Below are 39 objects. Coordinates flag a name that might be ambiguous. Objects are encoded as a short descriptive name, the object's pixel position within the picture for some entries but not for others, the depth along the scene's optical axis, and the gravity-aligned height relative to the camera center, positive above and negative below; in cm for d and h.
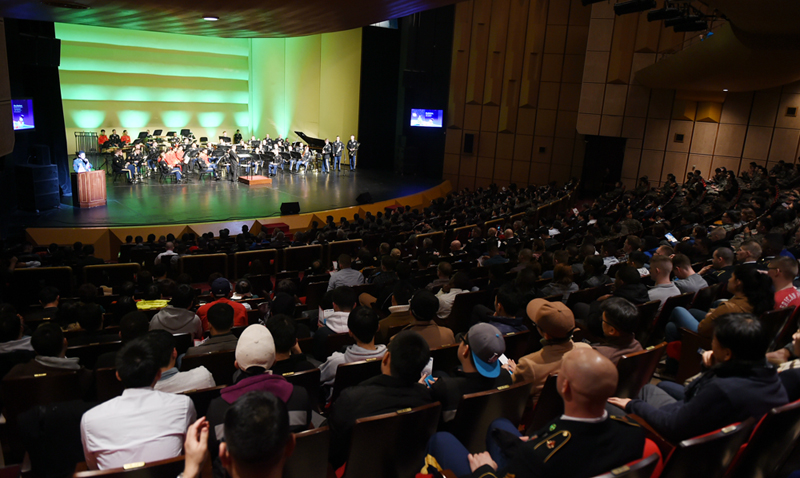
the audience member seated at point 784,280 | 405 -96
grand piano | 1836 -63
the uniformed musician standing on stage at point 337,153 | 1825 -92
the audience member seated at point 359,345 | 315 -127
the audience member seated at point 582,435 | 183 -100
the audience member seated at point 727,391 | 219 -97
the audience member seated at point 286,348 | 300 -125
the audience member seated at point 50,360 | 304 -142
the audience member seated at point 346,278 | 571 -158
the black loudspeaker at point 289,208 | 1206 -187
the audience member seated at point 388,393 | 239 -118
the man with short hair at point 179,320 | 418 -156
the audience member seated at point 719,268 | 467 -106
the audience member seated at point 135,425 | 212 -122
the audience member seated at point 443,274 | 552 -144
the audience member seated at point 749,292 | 356 -93
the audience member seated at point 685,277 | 456 -110
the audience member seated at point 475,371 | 263 -118
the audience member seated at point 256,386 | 231 -116
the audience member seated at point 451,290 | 486 -146
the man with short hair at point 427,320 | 364 -128
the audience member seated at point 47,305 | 474 -177
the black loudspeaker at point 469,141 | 1898 -27
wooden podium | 1176 -168
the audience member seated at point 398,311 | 402 -140
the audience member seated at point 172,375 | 255 -136
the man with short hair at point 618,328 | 300 -103
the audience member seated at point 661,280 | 443 -112
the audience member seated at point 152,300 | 499 -172
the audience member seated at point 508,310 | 382 -127
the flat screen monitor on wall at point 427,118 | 1947 +47
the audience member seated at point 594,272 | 502 -125
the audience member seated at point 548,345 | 288 -111
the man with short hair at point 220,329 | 354 -142
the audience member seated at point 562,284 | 481 -128
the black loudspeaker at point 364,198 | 1392 -180
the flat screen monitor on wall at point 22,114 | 1144 -15
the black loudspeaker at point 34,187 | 1138 -166
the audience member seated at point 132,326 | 353 -137
